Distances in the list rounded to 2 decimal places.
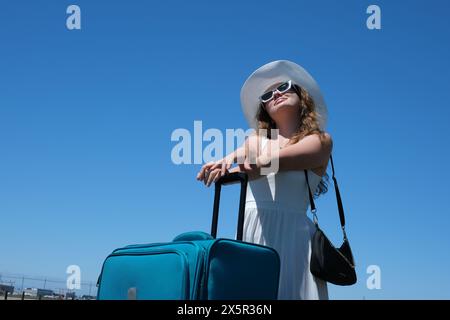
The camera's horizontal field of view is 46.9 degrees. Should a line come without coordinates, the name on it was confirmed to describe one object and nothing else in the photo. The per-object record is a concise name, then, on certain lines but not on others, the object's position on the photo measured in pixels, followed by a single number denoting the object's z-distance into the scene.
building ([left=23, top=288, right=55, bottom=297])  51.86
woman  2.50
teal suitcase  2.03
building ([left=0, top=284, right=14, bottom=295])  52.01
